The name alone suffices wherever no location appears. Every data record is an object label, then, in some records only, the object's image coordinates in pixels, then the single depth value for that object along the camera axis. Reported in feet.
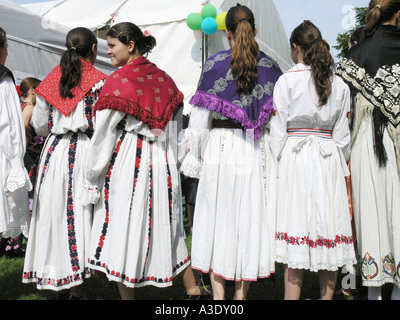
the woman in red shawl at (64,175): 9.02
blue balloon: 22.12
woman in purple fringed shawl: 8.28
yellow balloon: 22.70
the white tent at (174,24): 24.50
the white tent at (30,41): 16.46
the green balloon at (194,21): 22.82
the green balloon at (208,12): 22.88
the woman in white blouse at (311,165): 7.93
